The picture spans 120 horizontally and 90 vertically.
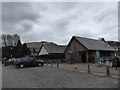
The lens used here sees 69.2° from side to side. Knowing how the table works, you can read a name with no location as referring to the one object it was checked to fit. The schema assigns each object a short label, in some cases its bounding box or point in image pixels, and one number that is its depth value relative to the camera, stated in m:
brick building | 18.07
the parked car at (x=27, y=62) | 13.85
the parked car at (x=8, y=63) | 19.69
